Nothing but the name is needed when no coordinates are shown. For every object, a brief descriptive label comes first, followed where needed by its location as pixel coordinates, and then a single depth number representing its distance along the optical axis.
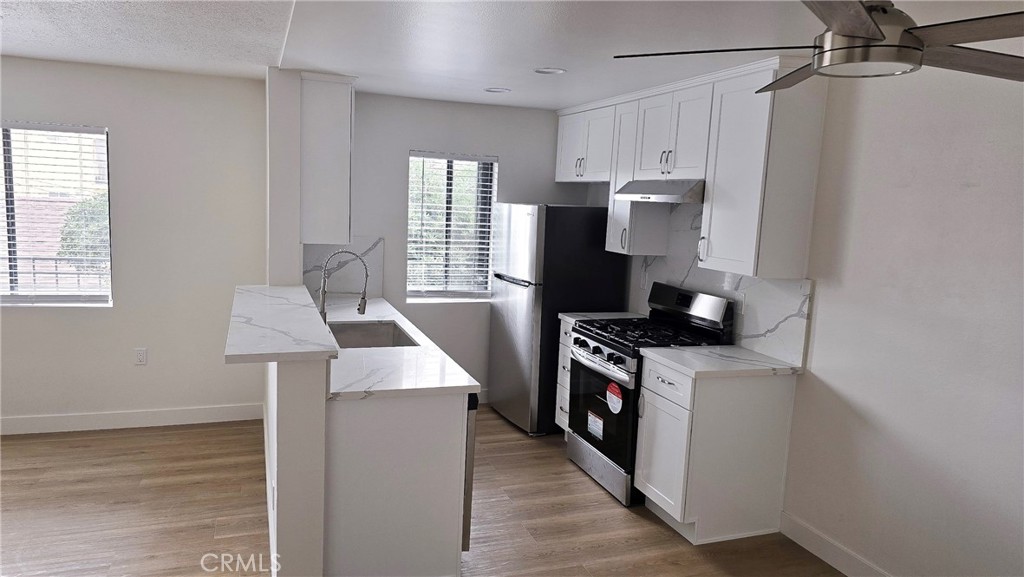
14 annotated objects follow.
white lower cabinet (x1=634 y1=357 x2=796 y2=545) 3.25
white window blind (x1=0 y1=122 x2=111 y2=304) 4.22
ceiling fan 1.40
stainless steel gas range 3.67
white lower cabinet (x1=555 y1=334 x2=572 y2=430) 4.40
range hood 3.56
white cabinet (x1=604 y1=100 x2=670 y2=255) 4.21
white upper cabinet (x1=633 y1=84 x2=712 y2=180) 3.57
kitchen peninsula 2.48
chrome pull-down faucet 3.51
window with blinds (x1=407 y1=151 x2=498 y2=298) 5.06
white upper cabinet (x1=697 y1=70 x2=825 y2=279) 3.18
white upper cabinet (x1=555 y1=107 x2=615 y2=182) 4.51
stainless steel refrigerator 4.52
